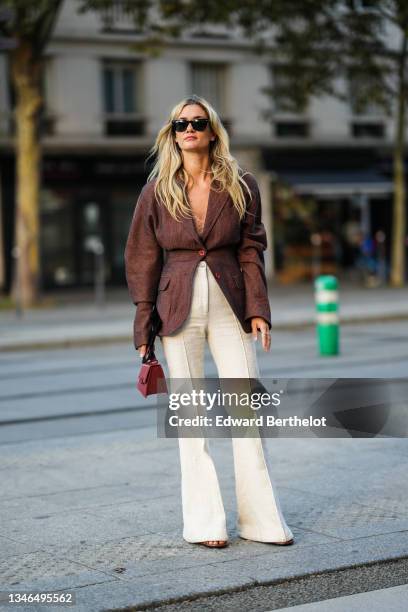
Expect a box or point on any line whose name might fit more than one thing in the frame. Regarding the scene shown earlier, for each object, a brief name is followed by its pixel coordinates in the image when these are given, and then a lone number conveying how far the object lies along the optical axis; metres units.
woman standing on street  5.26
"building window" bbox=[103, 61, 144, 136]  31.41
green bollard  13.70
